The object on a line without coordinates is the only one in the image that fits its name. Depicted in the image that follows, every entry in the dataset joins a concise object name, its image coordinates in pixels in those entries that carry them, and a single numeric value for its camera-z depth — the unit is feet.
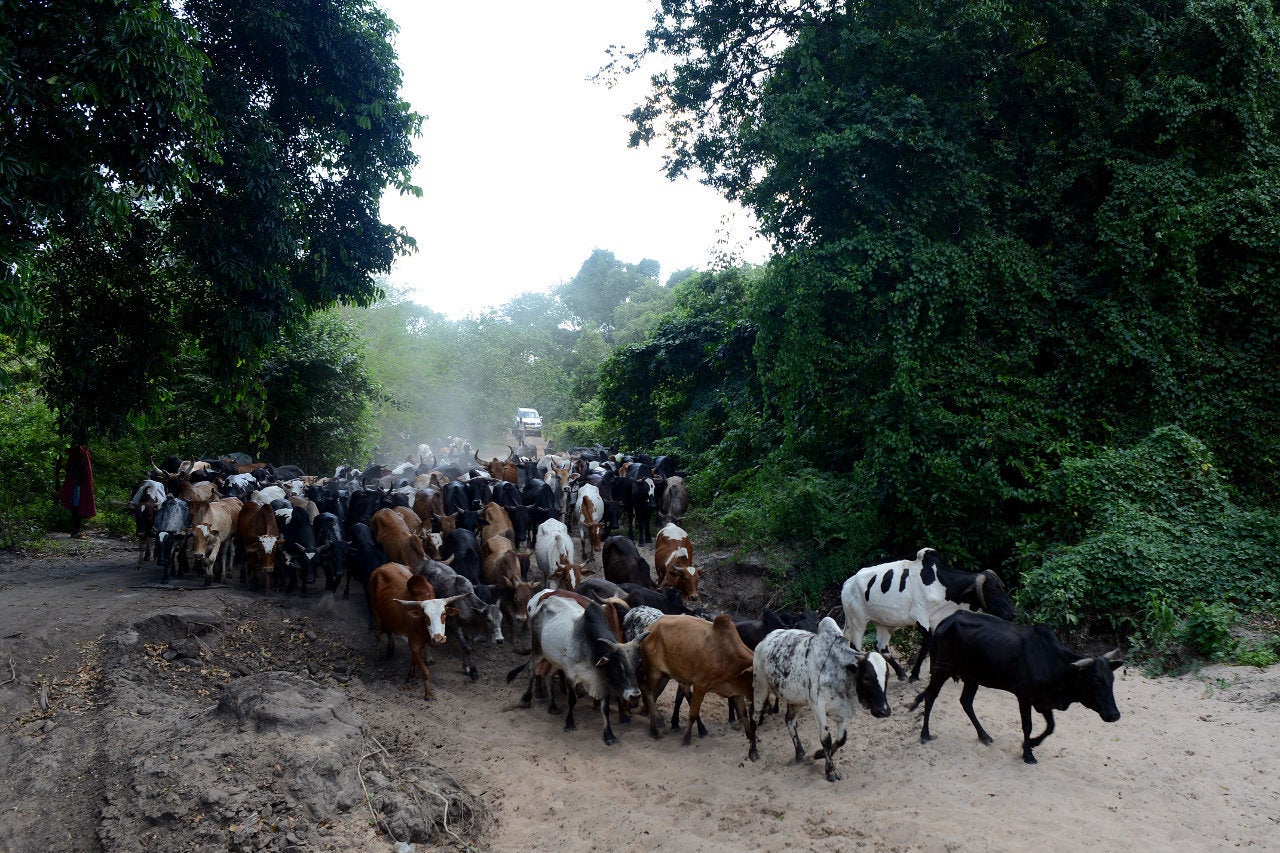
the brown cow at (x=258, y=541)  37.45
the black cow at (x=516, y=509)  47.75
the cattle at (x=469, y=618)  31.14
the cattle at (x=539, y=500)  49.06
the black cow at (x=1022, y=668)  20.01
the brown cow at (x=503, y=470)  61.26
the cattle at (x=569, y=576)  36.01
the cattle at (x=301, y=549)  37.58
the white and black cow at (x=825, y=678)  20.88
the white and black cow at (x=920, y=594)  26.30
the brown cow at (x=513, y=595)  34.04
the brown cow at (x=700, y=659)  23.95
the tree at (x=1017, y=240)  34.37
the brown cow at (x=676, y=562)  37.65
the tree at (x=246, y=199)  35.22
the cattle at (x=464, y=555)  37.40
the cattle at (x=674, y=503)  53.93
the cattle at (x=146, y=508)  42.86
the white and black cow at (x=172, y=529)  38.93
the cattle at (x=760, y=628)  26.03
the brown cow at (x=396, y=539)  37.86
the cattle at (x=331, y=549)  37.60
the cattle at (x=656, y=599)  31.45
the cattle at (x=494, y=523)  43.42
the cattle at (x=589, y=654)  25.25
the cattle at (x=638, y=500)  52.95
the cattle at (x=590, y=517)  48.83
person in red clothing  44.45
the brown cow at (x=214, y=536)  38.29
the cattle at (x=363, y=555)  36.27
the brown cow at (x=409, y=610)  28.68
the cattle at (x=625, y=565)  36.47
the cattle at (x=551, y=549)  39.34
